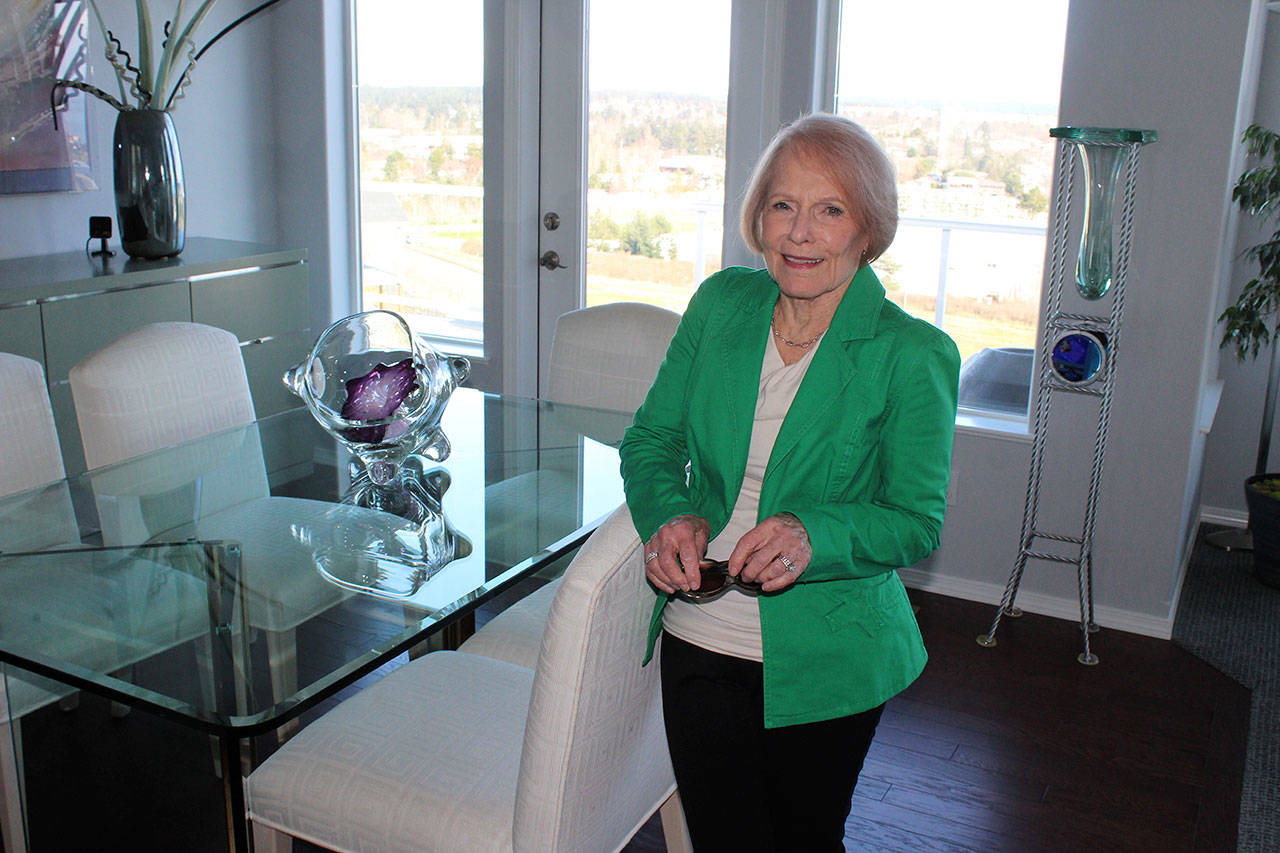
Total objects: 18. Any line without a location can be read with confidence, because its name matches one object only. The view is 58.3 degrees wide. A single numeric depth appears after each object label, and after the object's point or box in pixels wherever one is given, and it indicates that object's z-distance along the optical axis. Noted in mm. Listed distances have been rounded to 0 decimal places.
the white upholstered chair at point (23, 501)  2000
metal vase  3576
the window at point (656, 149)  3791
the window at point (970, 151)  3402
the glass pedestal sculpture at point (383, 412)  2164
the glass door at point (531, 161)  3877
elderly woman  1444
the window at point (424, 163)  4188
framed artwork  3534
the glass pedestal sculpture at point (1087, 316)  3041
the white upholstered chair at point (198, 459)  1827
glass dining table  1552
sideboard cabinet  3166
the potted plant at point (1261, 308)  3348
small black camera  3627
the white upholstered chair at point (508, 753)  1432
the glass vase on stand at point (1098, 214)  3031
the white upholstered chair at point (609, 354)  2982
